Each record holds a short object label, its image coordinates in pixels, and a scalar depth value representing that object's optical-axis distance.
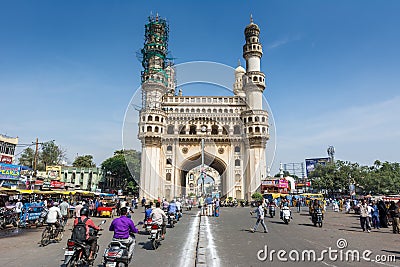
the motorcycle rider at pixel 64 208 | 12.88
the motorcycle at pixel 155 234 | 8.50
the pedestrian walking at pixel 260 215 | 12.34
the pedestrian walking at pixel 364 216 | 14.13
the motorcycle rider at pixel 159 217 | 8.97
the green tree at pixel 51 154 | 55.36
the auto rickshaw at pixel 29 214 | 14.44
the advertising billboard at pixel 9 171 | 23.91
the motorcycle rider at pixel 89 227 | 6.10
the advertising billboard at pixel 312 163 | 69.12
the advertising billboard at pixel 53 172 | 37.69
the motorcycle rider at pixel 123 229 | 5.91
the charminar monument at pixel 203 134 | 45.97
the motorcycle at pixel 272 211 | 21.41
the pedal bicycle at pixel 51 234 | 9.45
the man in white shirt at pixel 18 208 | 15.19
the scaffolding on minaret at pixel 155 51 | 50.75
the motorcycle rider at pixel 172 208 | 14.15
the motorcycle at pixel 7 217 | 14.02
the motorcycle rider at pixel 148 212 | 11.80
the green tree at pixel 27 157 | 54.44
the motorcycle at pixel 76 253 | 5.77
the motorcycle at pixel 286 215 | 16.53
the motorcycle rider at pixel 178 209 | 17.96
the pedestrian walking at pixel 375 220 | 15.75
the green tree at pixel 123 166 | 58.09
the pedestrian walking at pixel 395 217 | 13.62
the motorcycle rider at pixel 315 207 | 15.80
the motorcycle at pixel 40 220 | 15.01
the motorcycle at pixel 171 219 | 13.91
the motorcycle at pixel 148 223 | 9.28
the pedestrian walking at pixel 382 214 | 16.09
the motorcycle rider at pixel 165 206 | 16.34
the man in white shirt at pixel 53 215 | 9.68
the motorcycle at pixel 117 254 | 5.45
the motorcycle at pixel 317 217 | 15.35
